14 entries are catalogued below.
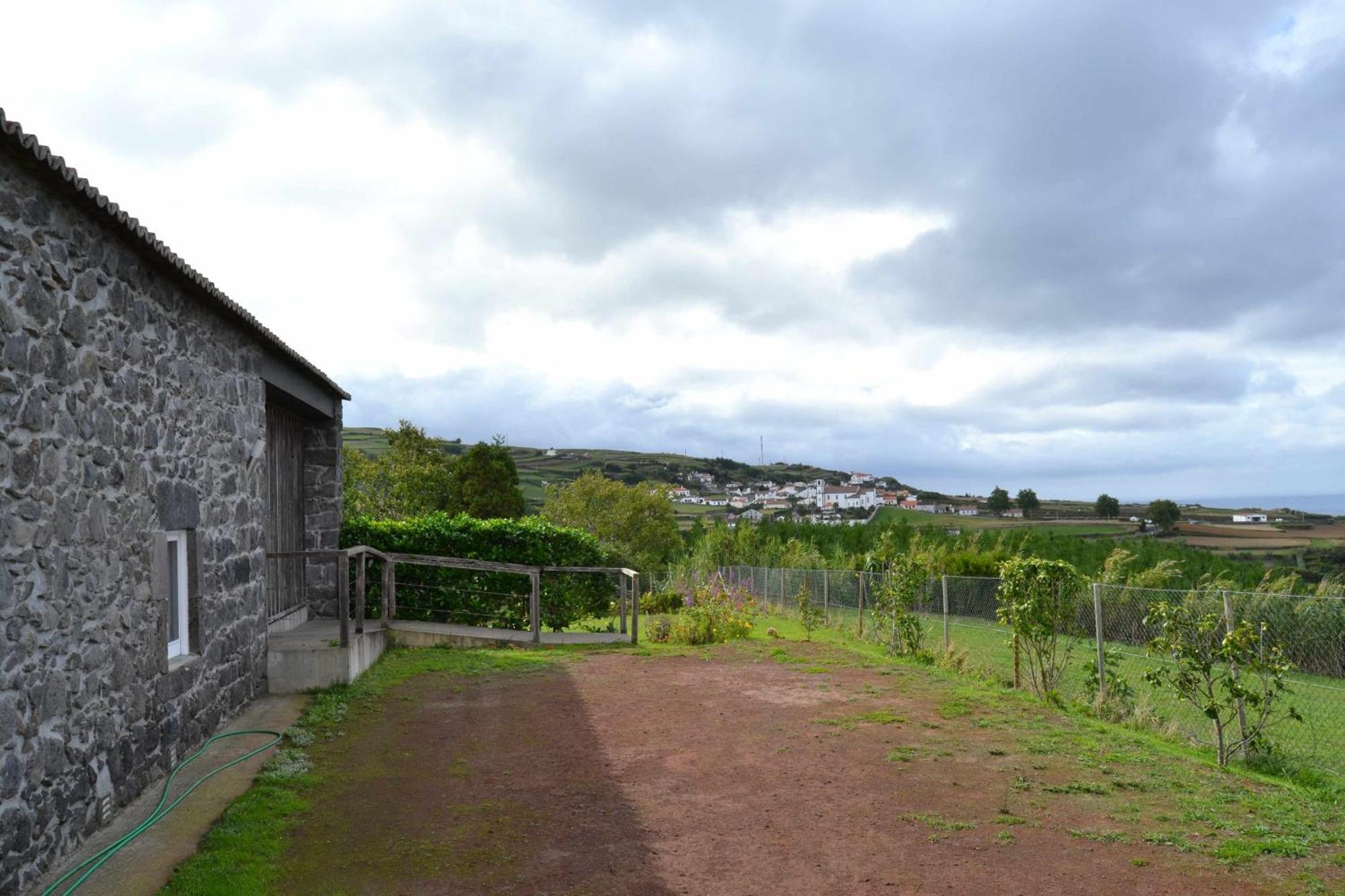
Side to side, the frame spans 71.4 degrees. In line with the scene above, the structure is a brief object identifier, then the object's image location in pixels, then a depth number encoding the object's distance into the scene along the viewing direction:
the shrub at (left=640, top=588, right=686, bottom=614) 20.02
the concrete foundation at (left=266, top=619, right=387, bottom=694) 9.73
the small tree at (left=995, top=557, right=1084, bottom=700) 9.98
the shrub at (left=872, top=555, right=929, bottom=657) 13.02
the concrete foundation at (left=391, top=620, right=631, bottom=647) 12.98
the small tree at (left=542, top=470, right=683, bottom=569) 33.28
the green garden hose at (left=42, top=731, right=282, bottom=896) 4.92
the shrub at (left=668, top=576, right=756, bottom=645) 14.71
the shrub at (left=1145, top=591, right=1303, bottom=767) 7.47
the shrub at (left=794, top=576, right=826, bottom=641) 16.88
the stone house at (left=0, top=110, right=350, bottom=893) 4.88
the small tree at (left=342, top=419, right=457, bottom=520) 29.62
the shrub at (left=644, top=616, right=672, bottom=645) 14.95
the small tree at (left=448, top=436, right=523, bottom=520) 29.78
